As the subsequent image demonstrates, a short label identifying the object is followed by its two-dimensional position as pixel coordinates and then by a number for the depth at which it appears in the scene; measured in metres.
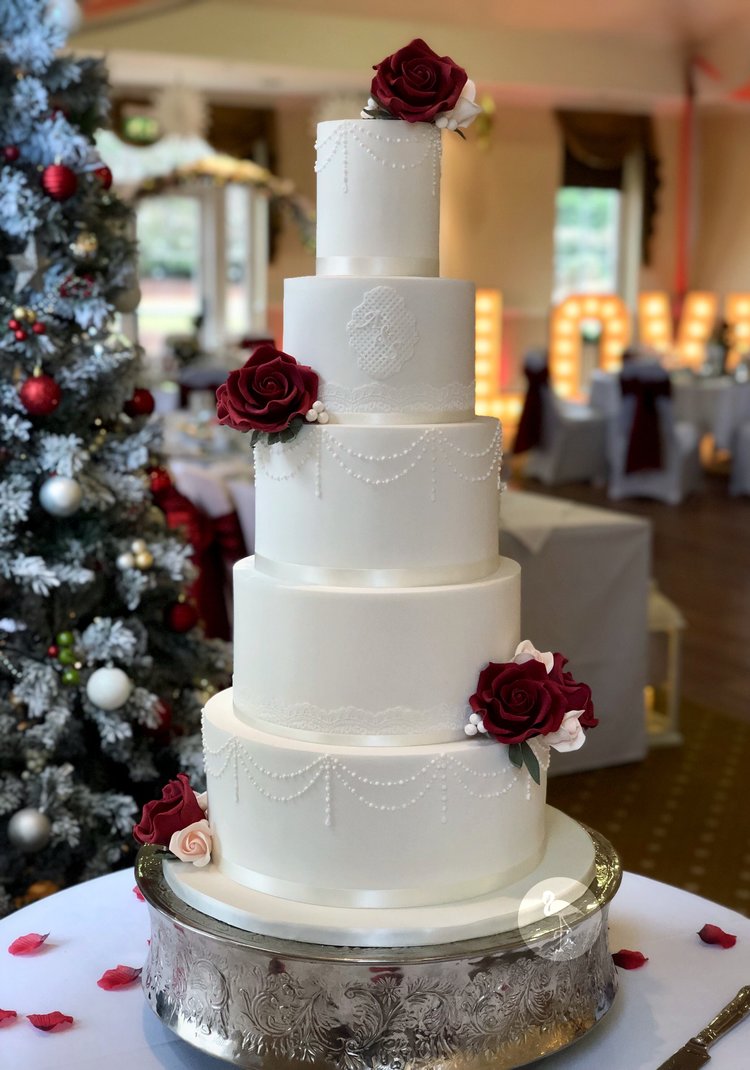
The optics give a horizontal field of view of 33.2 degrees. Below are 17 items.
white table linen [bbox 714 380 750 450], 9.44
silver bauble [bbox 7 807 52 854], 2.46
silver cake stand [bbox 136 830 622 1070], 1.42
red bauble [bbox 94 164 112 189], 2.52
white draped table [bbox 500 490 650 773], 3.92
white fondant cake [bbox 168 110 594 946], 1.54
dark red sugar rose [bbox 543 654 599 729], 1.58
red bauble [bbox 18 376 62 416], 2.45
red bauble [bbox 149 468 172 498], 2.70
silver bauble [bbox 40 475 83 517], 2.45
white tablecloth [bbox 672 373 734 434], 9.65
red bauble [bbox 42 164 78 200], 2.45
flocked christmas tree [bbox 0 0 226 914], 2.47
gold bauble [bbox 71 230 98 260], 2.52
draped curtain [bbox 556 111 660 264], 13.54
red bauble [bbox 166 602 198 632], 2.72
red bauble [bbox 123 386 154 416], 2.65
